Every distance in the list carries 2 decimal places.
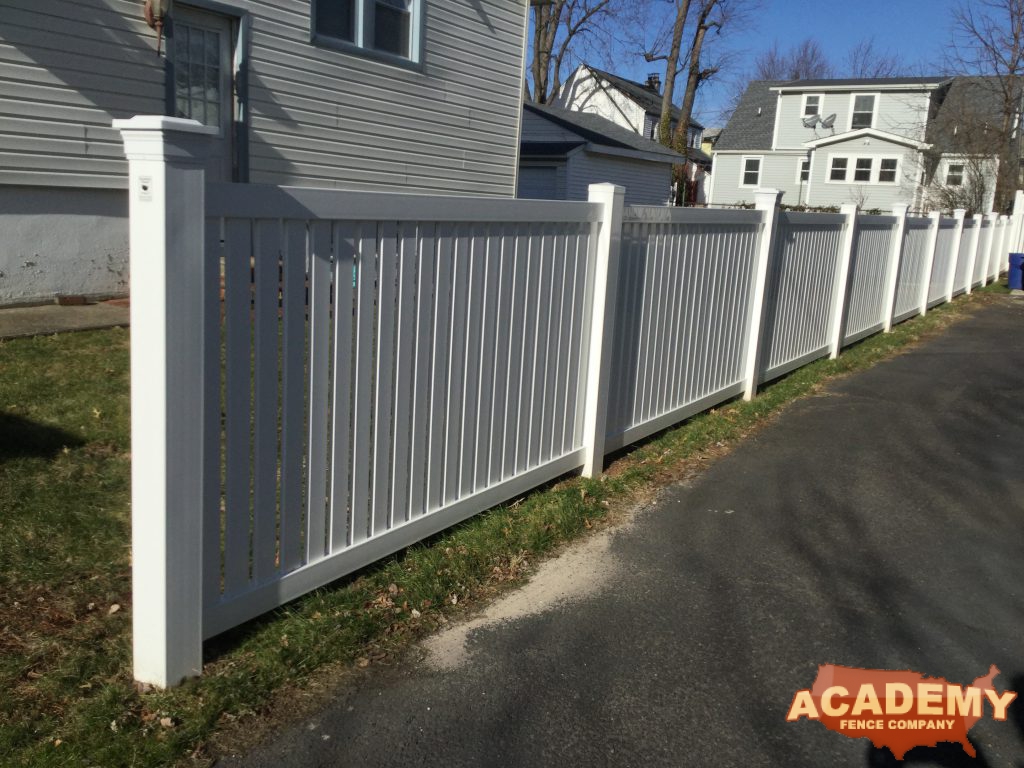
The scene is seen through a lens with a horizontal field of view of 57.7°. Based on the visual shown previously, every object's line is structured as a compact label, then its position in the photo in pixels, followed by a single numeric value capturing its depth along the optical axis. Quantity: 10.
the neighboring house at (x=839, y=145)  39.44
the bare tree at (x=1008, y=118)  29.89
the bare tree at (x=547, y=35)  44.66
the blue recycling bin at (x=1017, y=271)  19.12
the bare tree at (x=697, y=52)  39.47
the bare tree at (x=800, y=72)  71.00
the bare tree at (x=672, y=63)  38.00
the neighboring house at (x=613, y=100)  47.84
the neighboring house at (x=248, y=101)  8.38
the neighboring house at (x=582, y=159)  24.56
